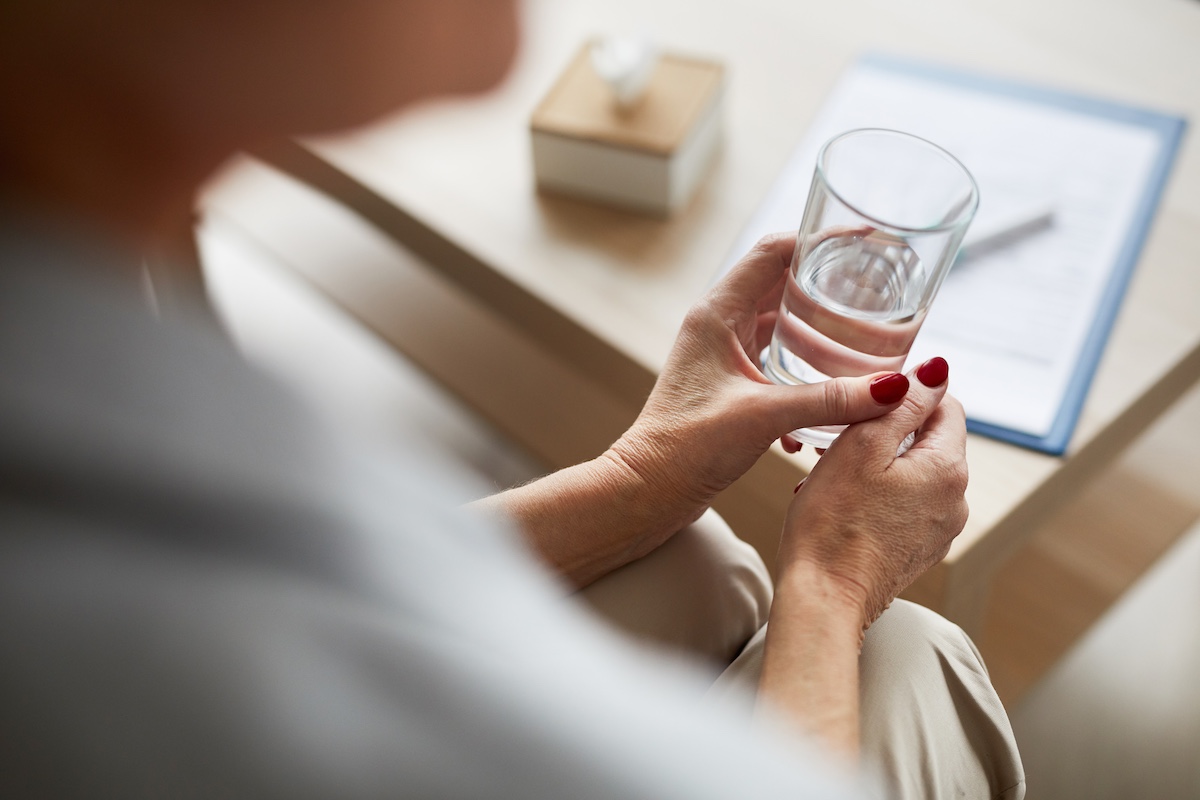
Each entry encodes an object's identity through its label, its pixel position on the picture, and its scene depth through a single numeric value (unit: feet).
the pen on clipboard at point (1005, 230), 3.65
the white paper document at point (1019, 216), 3.29
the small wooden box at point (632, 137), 3.74
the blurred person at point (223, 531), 1.10
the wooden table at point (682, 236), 3.30
